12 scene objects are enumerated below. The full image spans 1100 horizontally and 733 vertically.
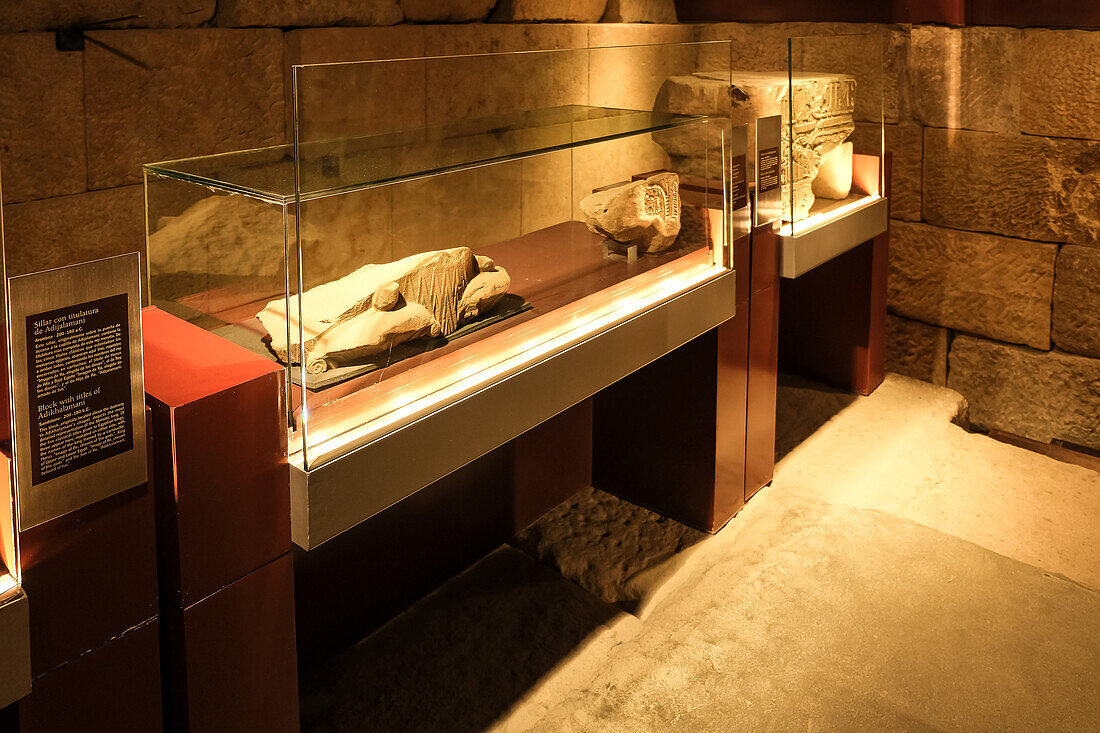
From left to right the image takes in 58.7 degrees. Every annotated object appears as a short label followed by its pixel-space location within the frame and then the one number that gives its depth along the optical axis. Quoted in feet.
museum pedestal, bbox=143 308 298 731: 5.64
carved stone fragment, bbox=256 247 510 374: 6.17
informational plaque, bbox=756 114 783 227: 11.08
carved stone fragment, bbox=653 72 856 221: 9.63
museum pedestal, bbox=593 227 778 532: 11.65
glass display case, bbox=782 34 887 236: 11.96
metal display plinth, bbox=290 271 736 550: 6.11
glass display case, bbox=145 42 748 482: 6.02
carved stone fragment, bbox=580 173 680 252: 8.68
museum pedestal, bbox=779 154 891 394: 15.92
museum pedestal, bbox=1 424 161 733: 5.09
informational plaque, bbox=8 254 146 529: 4.78
